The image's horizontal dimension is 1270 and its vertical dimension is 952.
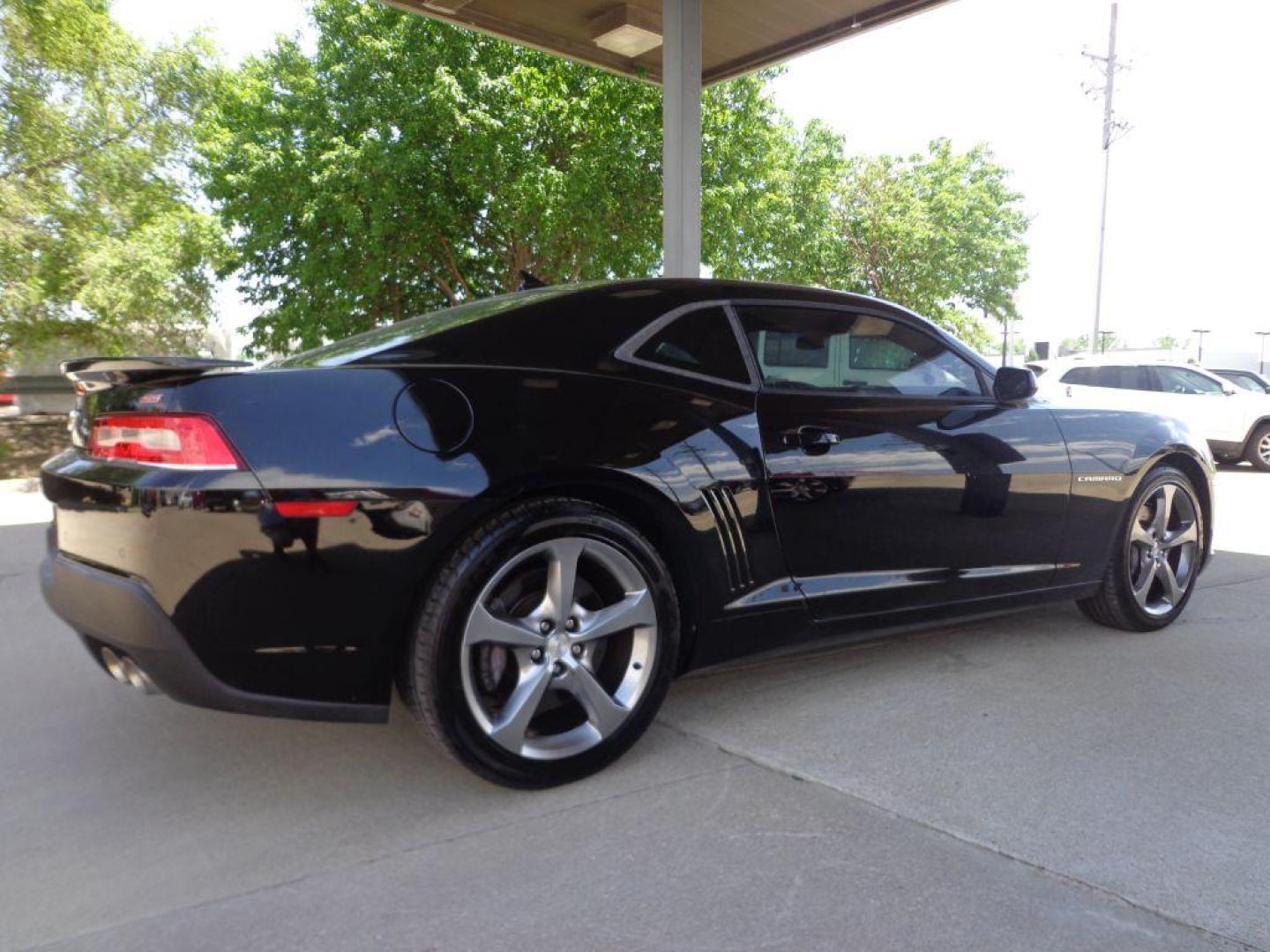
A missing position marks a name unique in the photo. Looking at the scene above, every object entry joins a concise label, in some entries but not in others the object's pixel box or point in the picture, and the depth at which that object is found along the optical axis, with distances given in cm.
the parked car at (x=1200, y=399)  1391
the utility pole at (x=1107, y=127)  2791
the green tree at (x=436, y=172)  1568
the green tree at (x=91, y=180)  1284
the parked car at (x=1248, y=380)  1446
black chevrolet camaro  235
